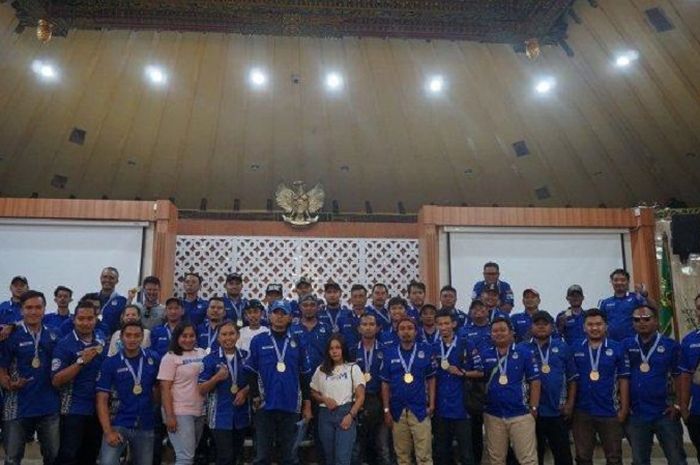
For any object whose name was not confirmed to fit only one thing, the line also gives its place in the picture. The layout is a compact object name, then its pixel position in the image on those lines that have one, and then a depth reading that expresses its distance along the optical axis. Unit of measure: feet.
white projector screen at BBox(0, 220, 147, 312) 23.21
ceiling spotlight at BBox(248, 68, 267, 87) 25.03
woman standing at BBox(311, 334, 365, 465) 12.66
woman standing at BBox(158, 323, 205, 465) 12.05
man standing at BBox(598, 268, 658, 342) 17.53
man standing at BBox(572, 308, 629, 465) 12.75
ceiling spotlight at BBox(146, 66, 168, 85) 24.68
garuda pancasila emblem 27.25
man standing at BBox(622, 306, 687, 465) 12.32
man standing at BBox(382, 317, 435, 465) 13.10
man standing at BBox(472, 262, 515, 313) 18.37
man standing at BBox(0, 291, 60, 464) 11.35
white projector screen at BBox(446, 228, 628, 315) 24.57
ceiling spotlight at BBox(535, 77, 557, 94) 24.79
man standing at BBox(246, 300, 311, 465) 12.38
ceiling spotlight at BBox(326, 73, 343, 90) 25.40
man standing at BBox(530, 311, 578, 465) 13.03
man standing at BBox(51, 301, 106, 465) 11.49
